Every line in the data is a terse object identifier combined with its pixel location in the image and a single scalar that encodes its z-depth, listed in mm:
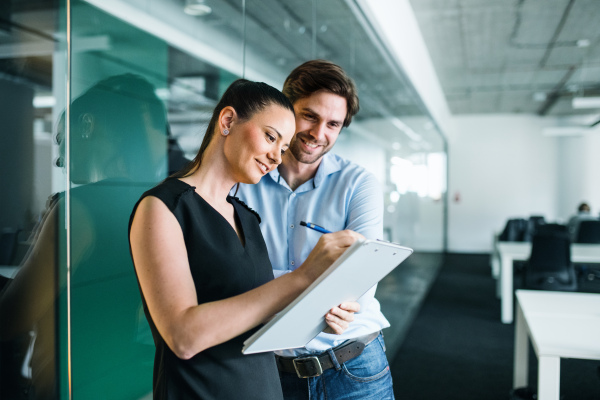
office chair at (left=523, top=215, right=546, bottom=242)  8375
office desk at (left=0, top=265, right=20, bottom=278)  1032
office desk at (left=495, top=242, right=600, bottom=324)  5789
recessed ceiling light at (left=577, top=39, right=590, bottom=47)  6977
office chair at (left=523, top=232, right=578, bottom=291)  5512
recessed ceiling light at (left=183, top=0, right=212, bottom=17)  1648
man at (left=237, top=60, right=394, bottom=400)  1388
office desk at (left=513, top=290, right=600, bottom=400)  2240
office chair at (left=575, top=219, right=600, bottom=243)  7726
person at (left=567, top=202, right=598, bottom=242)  8473
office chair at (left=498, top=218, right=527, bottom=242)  8539
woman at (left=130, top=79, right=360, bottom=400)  837
